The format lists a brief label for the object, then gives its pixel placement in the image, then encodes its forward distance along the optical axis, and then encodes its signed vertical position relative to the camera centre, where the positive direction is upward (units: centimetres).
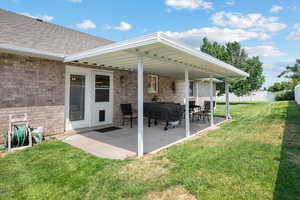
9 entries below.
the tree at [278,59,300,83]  3288 +594
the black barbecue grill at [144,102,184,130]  672 -60
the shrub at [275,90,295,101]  2452 +52
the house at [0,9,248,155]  421 +105
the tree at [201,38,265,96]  2033 +486
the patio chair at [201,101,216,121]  853 -57
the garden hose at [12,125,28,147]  440 -103
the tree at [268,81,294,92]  2895 +242
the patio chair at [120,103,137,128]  719 -59
